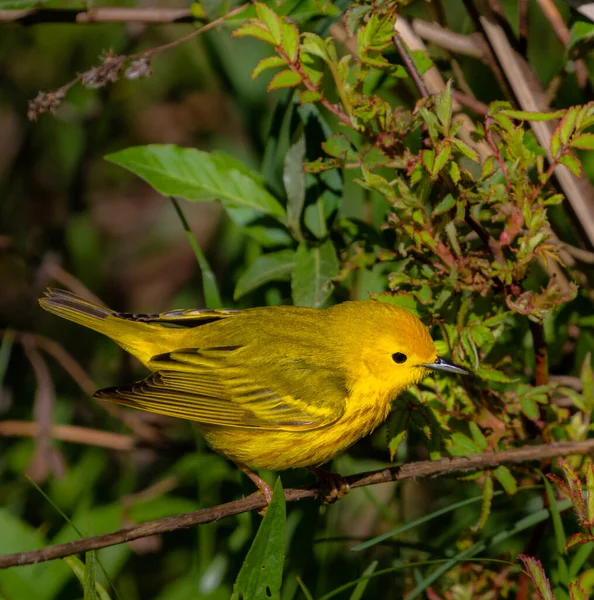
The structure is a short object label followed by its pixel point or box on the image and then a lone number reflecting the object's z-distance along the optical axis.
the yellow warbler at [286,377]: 4.97
